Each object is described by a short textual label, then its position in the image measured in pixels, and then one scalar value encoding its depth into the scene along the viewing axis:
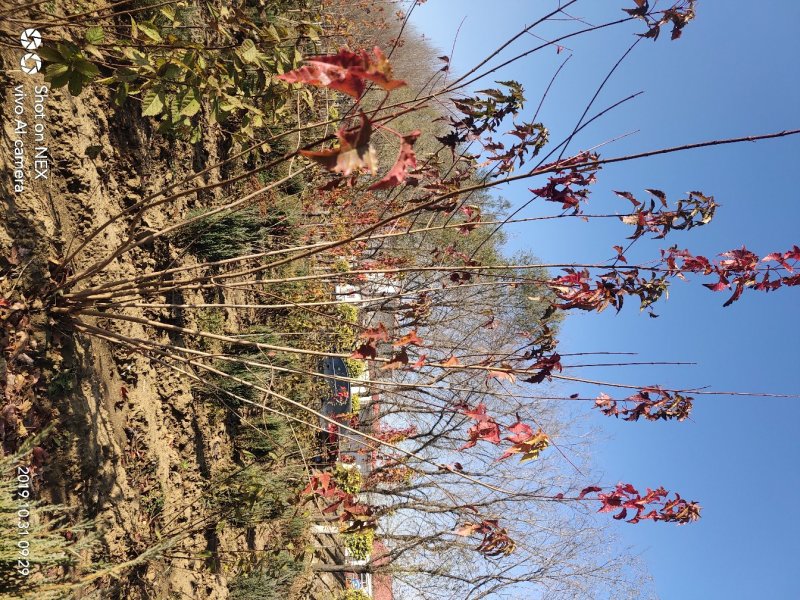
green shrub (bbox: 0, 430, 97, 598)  1.79
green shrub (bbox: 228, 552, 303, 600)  4.19
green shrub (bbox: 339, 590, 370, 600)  9.09
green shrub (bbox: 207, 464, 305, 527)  3.79
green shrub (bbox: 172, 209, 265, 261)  4.10
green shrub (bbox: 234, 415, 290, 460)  4.66
